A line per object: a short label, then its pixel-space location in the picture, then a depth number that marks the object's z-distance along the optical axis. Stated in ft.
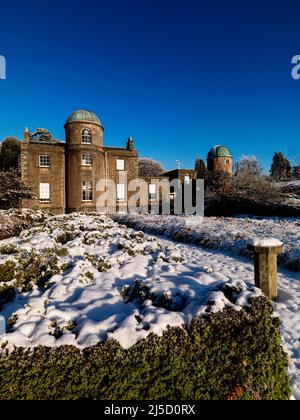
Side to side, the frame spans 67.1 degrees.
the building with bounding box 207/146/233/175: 136.15
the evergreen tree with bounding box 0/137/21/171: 99.91
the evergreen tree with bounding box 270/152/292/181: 172.01
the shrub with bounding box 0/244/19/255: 22.05
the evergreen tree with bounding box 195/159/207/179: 162.47
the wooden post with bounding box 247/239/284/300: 12.07
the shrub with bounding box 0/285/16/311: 13.29
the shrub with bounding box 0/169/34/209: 57.25
